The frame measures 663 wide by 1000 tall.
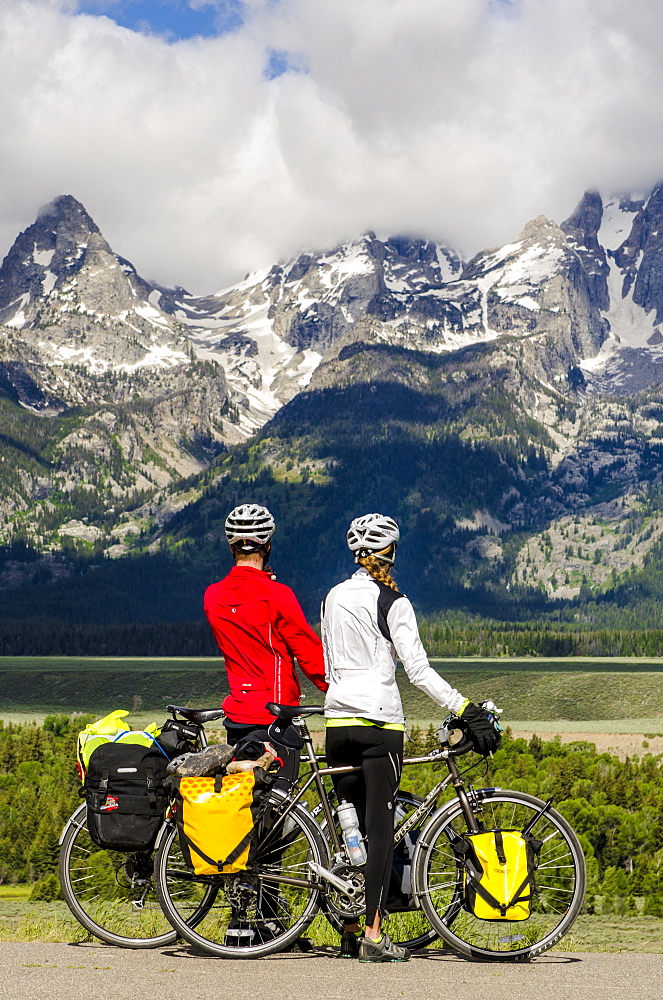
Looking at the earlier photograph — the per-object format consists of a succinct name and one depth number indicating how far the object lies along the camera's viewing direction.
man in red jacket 13.91
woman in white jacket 13.02
